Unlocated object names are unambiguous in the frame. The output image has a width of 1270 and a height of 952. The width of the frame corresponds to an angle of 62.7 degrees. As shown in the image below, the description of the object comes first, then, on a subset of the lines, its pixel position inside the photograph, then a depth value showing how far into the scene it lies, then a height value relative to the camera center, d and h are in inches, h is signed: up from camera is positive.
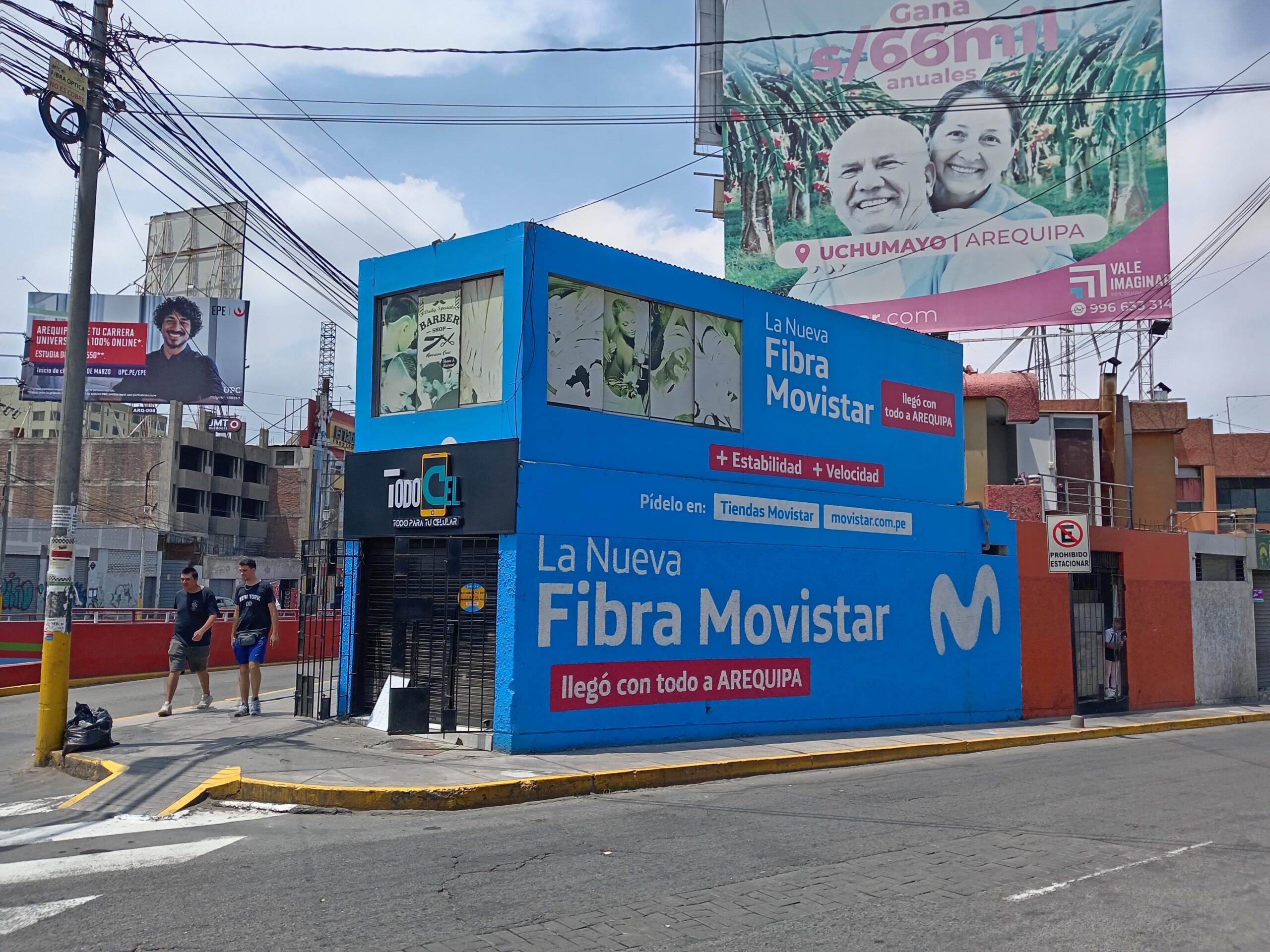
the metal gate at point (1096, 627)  801.6 -23.9
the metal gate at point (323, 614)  515.2 -12.6
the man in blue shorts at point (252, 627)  498.0 -18.4
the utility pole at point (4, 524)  1556.3 +94.3
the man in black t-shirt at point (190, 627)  495.2 -18.7
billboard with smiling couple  1210.0 +526.0
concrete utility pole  409.1 +52.8
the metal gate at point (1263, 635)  1074.7 -37.9
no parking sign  737.0 +36.8
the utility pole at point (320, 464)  1391.5 +191.2
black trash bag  406.0 -56.2
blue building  468.8 +42.9
